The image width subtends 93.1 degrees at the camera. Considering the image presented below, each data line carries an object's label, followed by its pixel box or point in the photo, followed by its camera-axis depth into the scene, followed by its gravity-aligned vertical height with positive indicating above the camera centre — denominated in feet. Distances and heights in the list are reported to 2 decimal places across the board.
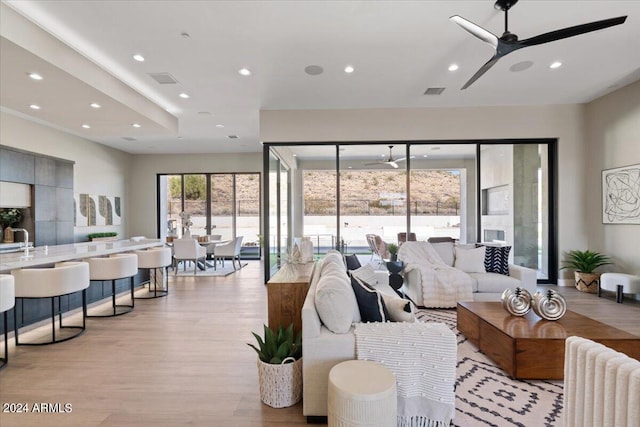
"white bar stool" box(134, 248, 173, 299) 16.02 -2.41
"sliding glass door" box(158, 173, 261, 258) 31.78 +0.99
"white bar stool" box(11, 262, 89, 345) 10.03 -2.29
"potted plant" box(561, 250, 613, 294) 16.80 -3.17
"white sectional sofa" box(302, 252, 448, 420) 6.23 -2.61
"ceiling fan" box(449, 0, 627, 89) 8.19 +5.13
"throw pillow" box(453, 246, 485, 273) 14.88 -2.39
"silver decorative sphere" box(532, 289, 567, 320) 9.05 -2.85
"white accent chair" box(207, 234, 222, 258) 28.02 -2.35
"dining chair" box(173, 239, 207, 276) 22.72 -2.68
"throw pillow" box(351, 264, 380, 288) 10.20 -2.08
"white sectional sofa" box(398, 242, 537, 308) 13.64 -3.16
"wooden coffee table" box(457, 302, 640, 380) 7.81 -3.39
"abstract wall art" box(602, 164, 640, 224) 15.28 +0.89
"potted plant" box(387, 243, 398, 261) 16.46 -2.14
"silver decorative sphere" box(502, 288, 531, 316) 9.46 -2.85
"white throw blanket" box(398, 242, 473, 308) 13.56 -3.29
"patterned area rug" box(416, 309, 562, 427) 6.44 -4.41
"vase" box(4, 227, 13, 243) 19.09 -1.25
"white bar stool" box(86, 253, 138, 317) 12.99 -2.32
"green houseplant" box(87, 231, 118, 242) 25.02 -1.80
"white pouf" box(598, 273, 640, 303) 14.62 -3.54
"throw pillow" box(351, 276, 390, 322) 7.03 -2.16
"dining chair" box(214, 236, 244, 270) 24.72 -2.93
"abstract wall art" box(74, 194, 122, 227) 24.17 +0.42
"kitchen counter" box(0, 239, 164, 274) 10.35 -1.58
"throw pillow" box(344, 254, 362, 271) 13.15 -2.18
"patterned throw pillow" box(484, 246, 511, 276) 14.90 -2.35
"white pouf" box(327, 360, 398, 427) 4.91 -3.07
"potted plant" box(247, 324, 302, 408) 6.86 -3.65
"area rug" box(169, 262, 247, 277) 22.81 -4.57
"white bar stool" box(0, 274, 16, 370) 8.33 -2.22
